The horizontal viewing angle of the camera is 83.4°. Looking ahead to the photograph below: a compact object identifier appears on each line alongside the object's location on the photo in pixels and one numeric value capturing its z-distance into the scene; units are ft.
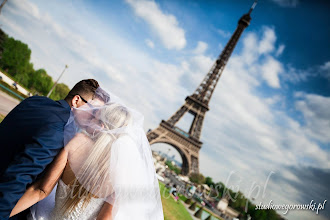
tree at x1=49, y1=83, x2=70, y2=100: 194.51
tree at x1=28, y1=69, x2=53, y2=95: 149.28
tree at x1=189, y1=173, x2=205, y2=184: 108.41
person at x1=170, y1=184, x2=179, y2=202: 52.86
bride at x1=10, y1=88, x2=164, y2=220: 5.25
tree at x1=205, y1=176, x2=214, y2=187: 269.73
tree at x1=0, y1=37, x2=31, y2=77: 133.80
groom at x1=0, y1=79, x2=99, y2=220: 4.03
